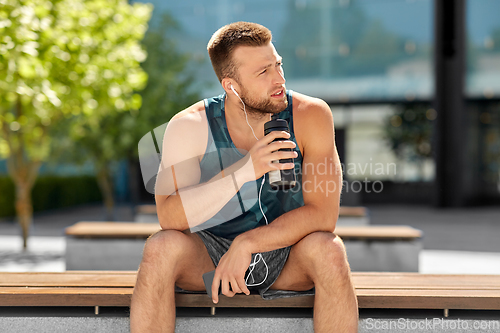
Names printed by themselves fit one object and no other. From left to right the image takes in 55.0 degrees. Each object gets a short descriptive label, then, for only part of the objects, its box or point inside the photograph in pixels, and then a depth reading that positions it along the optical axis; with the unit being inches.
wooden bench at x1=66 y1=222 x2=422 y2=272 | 203.6
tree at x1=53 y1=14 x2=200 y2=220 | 463.5
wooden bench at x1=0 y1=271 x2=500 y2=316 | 95.3
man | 85.7
